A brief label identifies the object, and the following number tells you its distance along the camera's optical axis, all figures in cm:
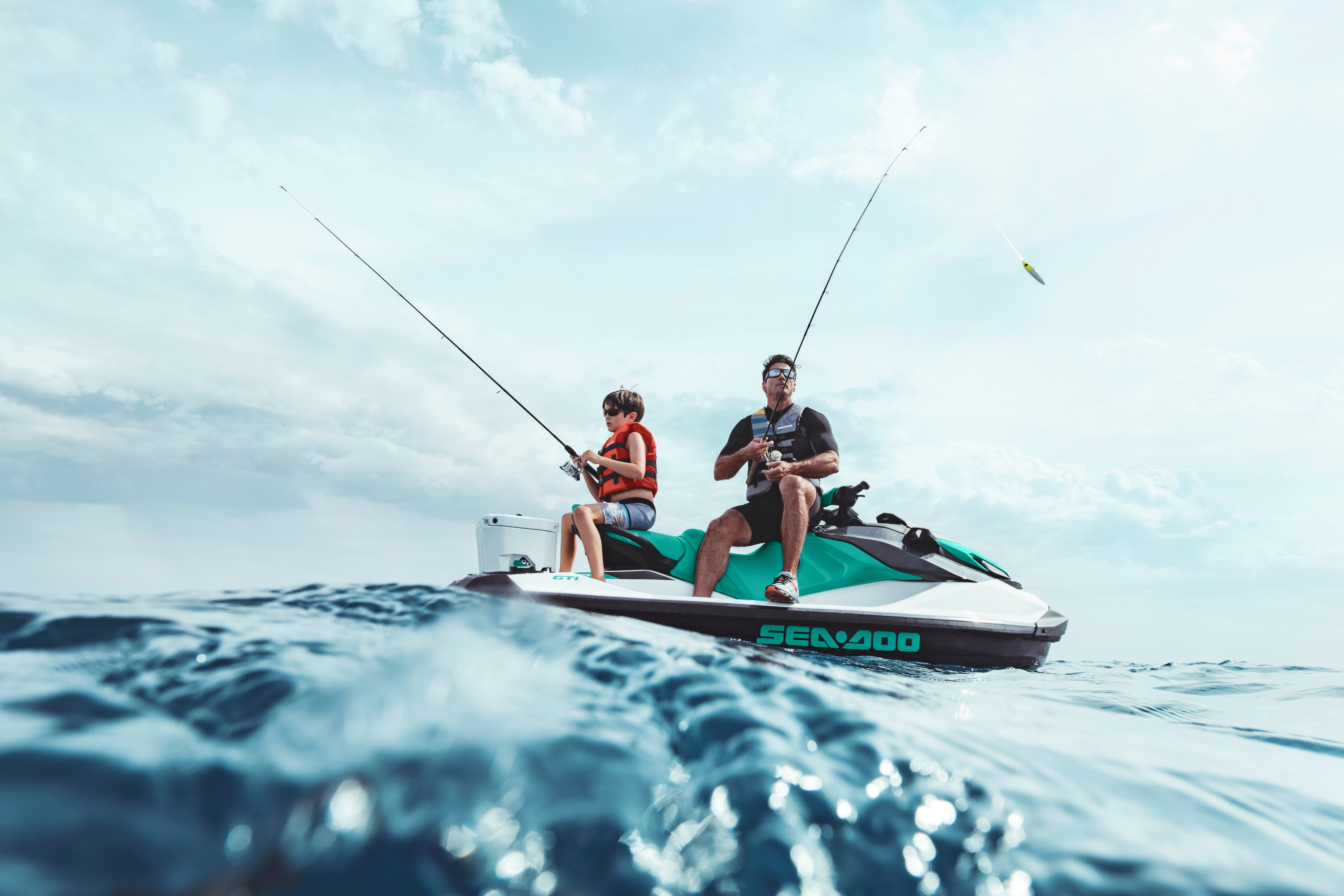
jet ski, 395
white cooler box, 416
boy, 439
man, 442
